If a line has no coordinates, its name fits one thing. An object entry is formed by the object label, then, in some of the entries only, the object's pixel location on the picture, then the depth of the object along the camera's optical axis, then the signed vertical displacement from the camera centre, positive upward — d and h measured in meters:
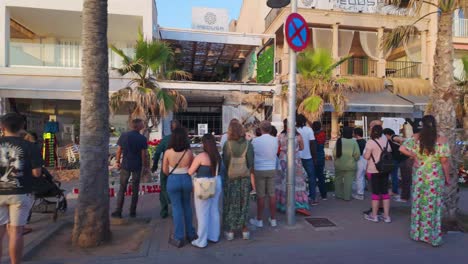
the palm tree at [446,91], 5.91 +0.56
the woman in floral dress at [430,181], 5.14 -0.82
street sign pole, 5.91 -0.25
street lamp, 5.89 +1.99
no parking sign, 5.77 +1.50
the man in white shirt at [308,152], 7.28 -0.55
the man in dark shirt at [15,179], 3.88 -0.59
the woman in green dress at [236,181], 5.31 -0.84
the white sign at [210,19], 20.25 +6.01
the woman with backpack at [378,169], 6.14 -0.76
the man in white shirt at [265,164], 5.82 -0.64
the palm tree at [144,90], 9.63 +0.94
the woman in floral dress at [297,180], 6.66 -1.03
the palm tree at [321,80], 14.12 +1.78
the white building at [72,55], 13.36 +2.80
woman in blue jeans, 4.99 -0.76
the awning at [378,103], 15.99 +0.96
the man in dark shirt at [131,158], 6.35 -0.60
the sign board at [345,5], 17.44 +5.87
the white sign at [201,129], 15.64 -0.20
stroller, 6.27 -1.34
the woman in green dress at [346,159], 7.88 -0.76
